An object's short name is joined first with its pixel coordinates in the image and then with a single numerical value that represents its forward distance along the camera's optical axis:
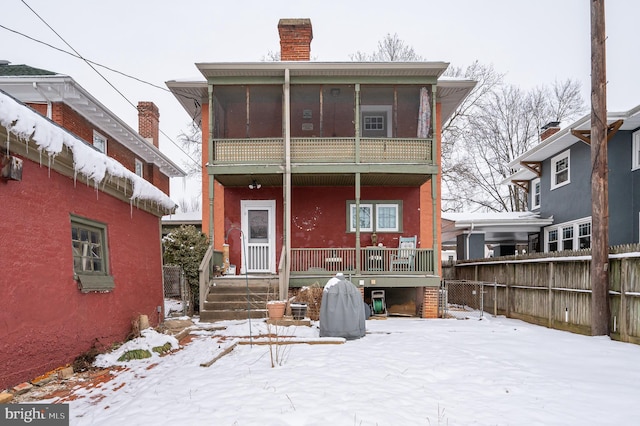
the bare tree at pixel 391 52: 29.98
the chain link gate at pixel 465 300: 14.06
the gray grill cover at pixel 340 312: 8.74
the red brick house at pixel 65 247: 5.34
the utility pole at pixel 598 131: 9.73
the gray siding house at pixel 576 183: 13.91
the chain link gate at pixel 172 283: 18.00
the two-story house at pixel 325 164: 13.10
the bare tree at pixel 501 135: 32.28
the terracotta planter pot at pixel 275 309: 10.27
